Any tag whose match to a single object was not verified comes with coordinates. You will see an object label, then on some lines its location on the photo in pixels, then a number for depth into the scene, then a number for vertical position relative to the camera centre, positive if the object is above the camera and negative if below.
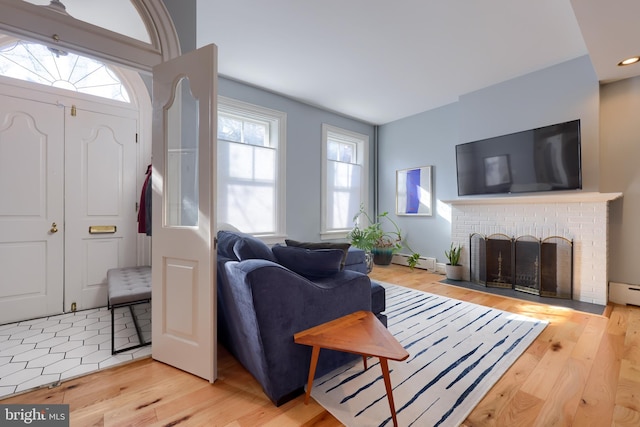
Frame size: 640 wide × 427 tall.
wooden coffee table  1.26 -0.64
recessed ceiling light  2.56 +1.47
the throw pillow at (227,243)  1.92 -0.22
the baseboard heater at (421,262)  4.71 -0.86
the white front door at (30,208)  2.46 +0.04
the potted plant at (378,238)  4.88 -0.44
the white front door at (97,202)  2.75 +0.11
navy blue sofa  1.41 -0.52
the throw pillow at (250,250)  1.74 -0.23
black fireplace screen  3.25 -0.63
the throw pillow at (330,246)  1.86 -0.23
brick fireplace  3.00 -0.10
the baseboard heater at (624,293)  2.96 -0.87
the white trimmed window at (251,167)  3.68 +0.65
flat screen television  3.10 +0.67
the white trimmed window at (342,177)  4.79 +0.68
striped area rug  1.44 -1.03
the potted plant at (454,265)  4.06 -0.76
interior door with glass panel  1.66 +0.01
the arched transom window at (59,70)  2.51 +1.40
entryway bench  2.00 -0.60
